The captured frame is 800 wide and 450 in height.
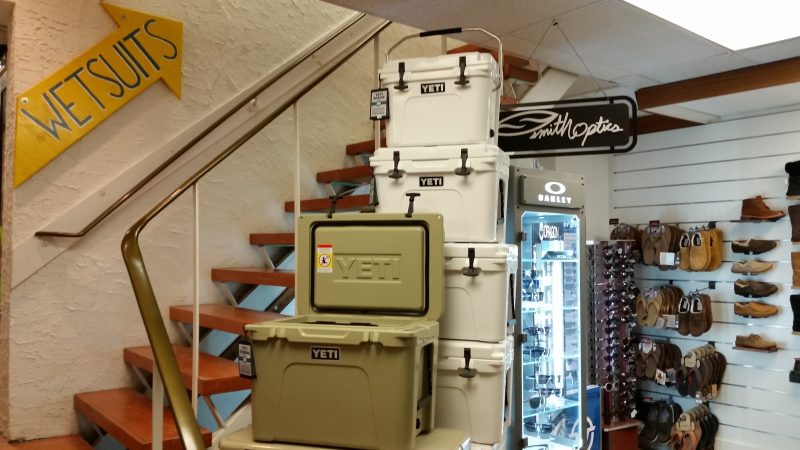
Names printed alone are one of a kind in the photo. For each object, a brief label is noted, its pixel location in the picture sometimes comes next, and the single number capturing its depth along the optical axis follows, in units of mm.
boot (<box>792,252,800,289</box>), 4723
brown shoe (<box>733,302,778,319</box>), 4934
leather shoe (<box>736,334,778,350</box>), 4938
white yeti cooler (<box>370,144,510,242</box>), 2641
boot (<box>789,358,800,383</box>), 4719
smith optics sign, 3021
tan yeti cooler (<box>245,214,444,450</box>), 1985
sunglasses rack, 5410
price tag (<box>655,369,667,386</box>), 5516
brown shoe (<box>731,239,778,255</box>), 4965
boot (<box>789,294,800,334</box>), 4727
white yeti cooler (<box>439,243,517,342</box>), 2584
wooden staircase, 2678
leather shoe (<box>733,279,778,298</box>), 4938
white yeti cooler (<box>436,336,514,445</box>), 2568
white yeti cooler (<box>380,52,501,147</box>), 2695
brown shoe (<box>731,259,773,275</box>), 4965
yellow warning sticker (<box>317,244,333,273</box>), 2533
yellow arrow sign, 3246
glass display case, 3723
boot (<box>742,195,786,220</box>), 4934
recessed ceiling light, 3141
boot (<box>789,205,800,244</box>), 4754
